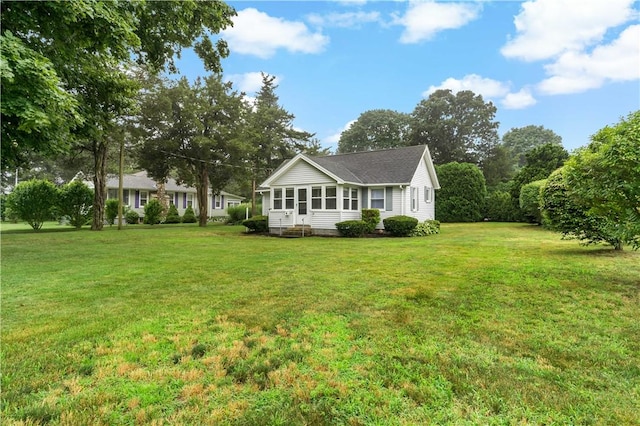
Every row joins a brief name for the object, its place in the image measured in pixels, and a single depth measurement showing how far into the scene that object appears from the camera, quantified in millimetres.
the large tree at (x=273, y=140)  30575
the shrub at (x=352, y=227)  15528
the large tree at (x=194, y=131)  22375
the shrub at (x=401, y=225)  15789
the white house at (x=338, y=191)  16438
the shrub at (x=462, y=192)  26016
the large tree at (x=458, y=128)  39656
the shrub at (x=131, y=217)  28766
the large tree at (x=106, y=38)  6457
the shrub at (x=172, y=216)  30777
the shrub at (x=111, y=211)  25359
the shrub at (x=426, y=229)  16222
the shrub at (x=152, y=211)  26859
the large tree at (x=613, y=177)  5039
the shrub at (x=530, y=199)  18294
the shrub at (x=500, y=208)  24453
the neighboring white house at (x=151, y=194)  31766
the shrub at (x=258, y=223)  18344
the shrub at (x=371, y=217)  16406
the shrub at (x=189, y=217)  31828
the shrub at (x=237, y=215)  28828
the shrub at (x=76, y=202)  20094
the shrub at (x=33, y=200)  18875
